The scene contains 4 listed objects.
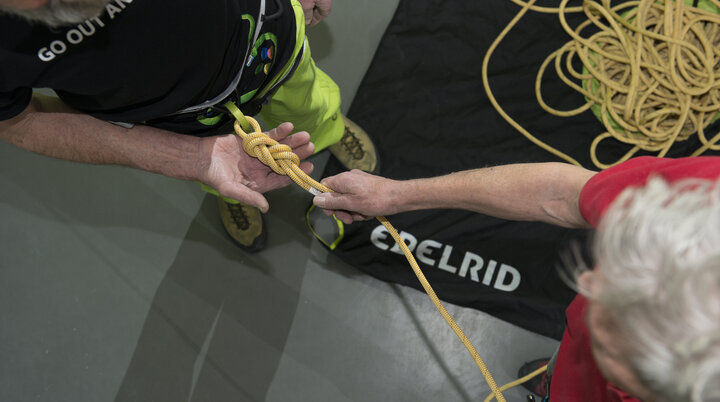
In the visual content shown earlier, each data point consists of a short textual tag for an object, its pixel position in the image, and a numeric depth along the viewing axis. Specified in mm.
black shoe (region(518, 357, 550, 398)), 1384
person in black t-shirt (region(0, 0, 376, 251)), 708
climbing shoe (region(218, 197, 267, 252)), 1509
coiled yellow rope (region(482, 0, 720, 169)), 1590
